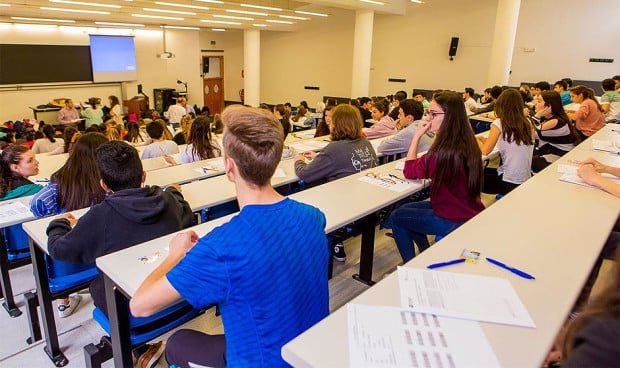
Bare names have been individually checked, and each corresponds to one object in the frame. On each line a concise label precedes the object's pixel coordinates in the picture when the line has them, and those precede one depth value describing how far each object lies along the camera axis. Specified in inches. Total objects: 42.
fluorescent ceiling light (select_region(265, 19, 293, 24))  510.8
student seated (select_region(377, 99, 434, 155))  163.2
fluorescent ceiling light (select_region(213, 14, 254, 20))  446.2
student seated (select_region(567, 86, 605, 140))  202.1
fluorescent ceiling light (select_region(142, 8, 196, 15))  395.2
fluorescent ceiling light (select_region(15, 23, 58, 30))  449.2
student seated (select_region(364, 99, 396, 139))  217.0
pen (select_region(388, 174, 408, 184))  114.4
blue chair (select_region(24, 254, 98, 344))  86.7
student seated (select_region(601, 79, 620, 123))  259.7
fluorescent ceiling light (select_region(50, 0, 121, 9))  330.3
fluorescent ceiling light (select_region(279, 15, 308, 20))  490.6
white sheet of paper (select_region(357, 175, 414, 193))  108.2
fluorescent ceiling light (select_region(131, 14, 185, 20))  439.2
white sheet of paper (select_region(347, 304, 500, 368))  41.1
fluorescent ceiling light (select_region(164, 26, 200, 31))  572.5
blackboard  439.2
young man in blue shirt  44.9
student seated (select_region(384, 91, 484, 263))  98.0
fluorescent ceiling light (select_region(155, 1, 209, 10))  356.2
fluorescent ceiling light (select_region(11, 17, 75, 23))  440.9
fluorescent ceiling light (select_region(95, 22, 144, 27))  511.7
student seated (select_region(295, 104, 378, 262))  122.6
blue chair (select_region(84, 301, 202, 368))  69.8
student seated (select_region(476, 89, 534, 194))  133.8
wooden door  696.4
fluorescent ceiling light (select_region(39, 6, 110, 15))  364.0
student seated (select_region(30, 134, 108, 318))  96.1
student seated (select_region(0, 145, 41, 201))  111.3
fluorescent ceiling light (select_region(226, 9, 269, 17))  410.8
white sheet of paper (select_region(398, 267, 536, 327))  49.1
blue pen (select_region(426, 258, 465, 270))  61.2
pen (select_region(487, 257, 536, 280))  58.4
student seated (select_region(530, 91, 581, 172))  176.9
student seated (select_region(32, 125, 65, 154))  248.2
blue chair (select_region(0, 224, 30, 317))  102.3
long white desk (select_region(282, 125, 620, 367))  43.6
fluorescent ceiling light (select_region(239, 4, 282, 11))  385.7
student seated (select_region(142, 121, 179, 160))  170.9
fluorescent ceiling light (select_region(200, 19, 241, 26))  474.6
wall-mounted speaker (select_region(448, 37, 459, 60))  461.1
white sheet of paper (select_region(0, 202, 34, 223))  94.2
